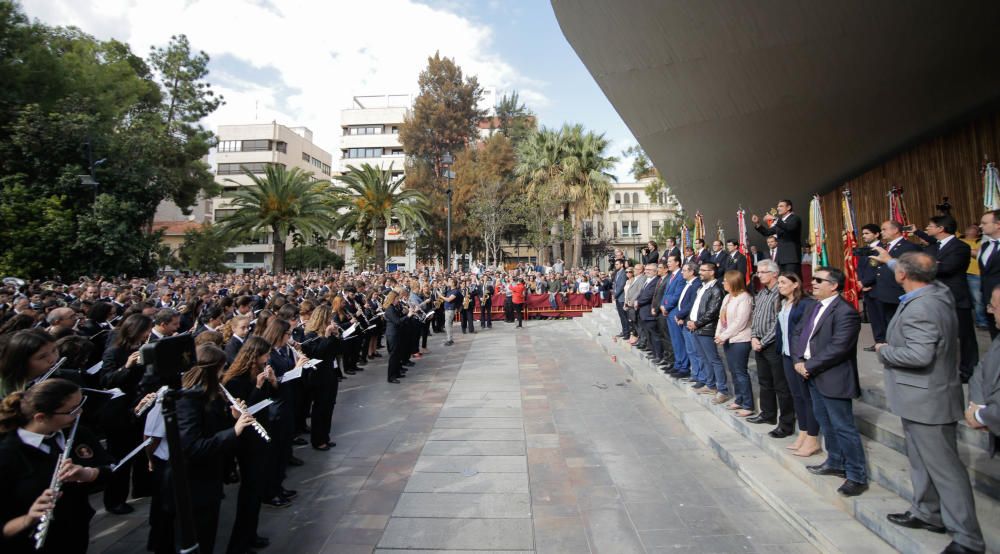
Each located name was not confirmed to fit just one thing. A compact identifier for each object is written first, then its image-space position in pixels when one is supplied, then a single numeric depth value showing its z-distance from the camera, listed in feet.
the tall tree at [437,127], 136.26
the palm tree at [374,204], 84.64
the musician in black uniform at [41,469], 7.35
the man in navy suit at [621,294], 38.79
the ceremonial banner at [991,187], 23.91
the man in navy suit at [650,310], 29.14
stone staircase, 10.77
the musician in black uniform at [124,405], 13.75
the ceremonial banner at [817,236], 32.99
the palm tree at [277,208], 78.69
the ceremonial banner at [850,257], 27.61
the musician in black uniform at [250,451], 11.35
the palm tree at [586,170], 91.15
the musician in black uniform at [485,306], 55.67
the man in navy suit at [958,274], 16.12
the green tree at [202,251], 109.40
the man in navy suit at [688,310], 23.09
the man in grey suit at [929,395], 9.61
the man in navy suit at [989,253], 15.65
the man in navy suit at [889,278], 18.88
